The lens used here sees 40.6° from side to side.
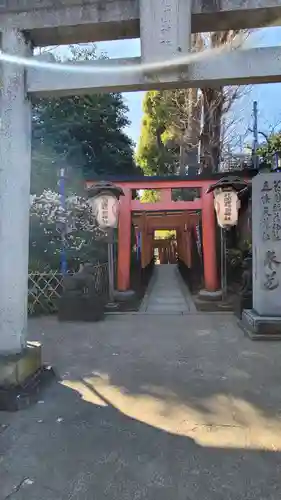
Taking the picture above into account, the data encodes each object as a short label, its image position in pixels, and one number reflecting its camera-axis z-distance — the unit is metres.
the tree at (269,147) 15.44
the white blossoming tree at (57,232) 9.92
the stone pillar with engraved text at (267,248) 7.07
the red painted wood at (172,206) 10.98
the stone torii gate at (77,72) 3.68
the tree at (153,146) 20.71
